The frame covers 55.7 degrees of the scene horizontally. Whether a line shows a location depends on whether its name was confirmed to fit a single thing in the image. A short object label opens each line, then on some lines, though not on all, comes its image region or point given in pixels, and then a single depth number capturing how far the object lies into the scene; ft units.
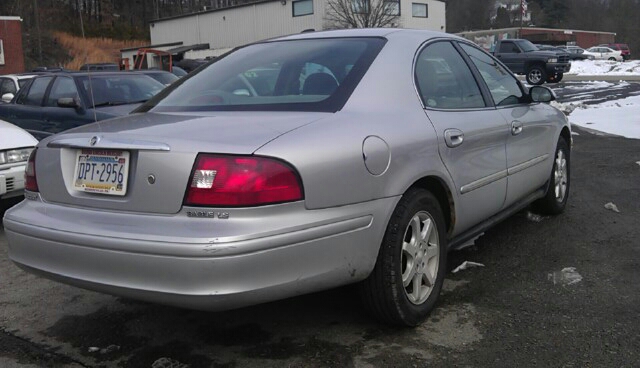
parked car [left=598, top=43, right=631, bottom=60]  184.85
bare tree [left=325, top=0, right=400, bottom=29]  117.70
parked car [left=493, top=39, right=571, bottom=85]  76.89
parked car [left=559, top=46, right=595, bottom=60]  154.71
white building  140.46
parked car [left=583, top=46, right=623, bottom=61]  163.84
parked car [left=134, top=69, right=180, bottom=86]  29.17
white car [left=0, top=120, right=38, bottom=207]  17.67
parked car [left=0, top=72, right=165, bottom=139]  24.30
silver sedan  7.92
